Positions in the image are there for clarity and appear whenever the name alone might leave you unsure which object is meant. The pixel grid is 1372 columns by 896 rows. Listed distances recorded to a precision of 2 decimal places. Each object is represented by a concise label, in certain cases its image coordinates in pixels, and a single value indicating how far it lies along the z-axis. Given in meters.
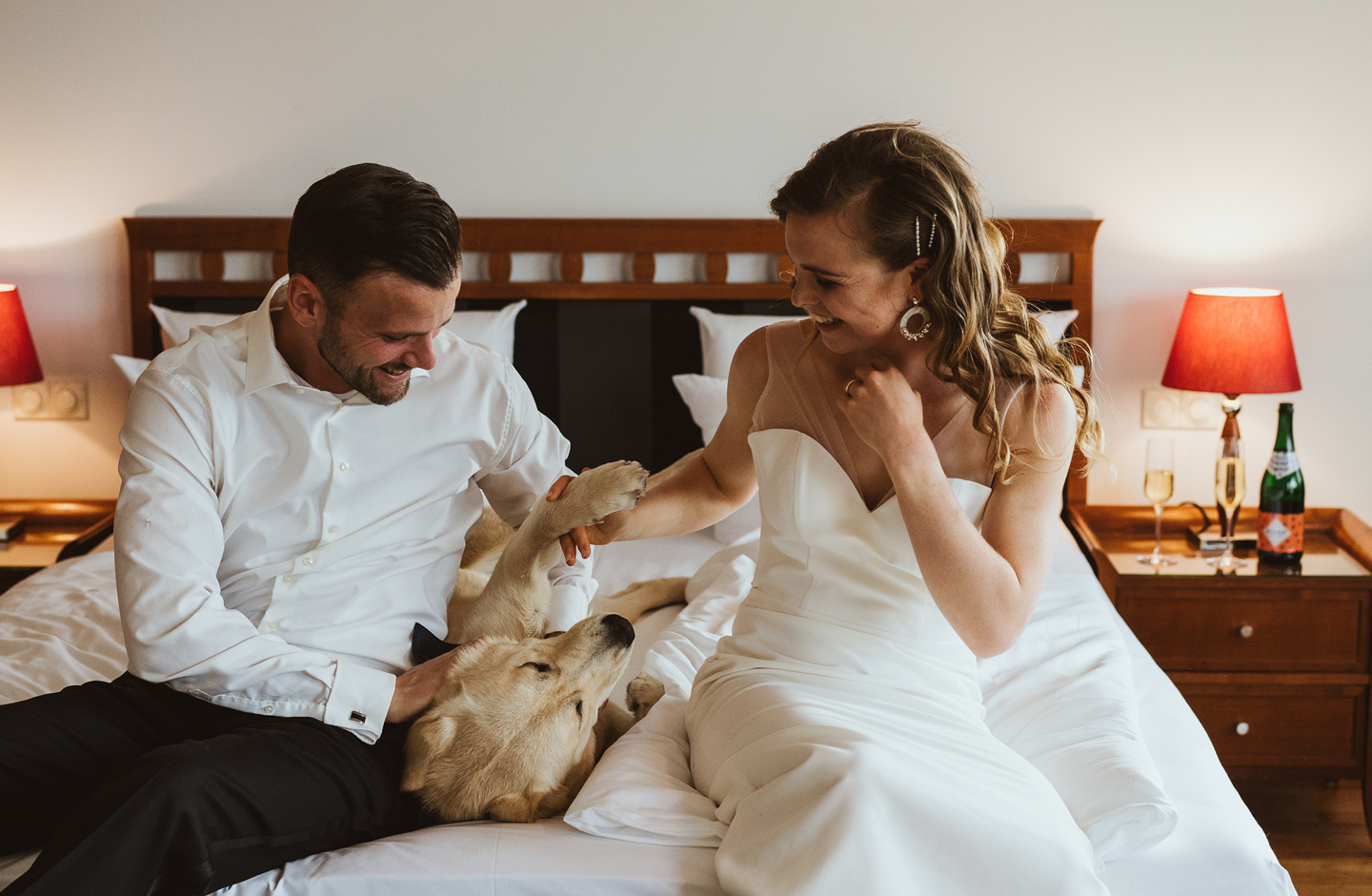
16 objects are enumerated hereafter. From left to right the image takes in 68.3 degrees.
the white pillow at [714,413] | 2.68
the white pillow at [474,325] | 2.83
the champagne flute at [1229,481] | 2.67
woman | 1.12
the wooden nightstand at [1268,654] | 2.52
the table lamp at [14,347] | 2.85
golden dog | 1.33
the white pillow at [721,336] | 2.86
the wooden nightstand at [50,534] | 2.73
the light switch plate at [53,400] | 3.11
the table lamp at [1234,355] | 2.71
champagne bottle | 2.60
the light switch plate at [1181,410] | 3.04
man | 1.18
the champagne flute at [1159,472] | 2.58
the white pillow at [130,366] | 2.80
